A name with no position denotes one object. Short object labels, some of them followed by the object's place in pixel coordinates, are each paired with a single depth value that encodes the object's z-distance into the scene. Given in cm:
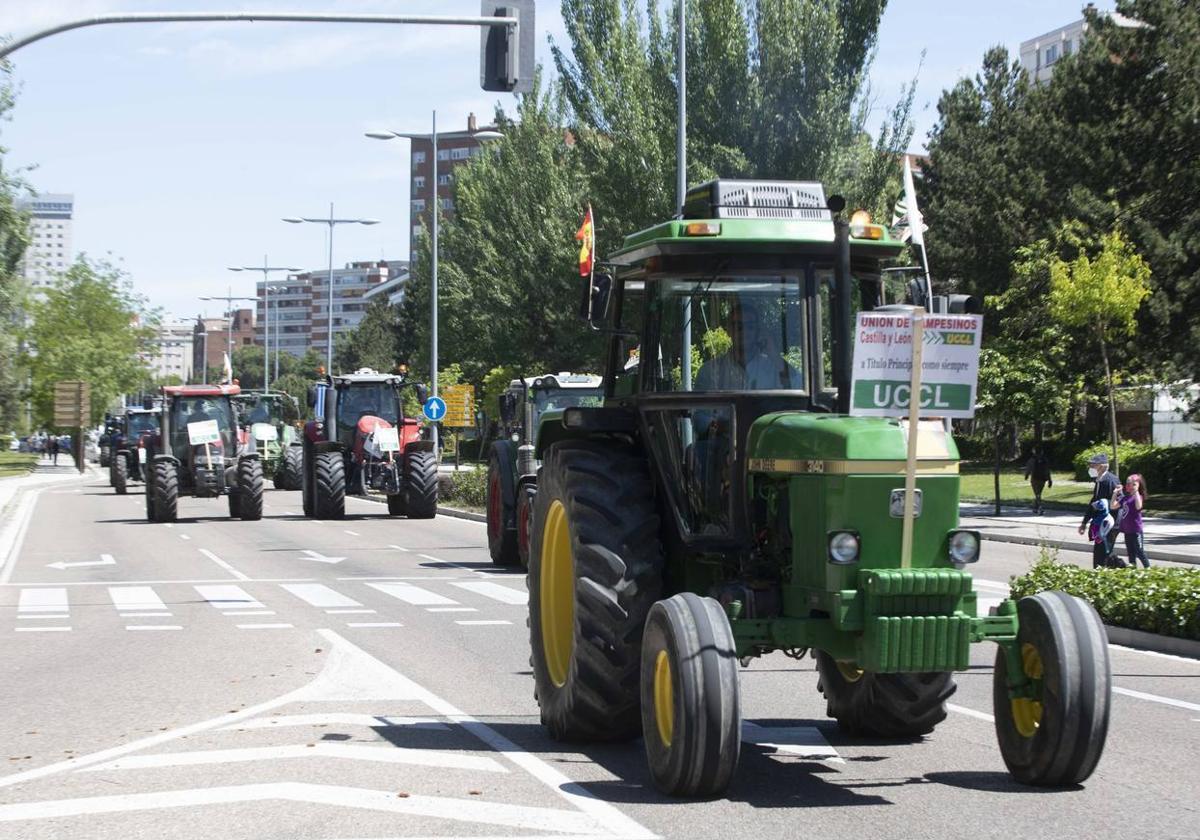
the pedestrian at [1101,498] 2208
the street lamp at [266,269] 7709
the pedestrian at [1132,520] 2189
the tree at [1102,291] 3803
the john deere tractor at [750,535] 804
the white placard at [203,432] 3684
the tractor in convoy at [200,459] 3566
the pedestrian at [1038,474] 3919
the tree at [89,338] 9419
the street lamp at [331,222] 6206
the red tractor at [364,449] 3622
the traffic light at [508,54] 1722
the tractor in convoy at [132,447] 5450
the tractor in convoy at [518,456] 2273
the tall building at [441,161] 16750
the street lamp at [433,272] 4641
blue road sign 4266
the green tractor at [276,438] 5181
